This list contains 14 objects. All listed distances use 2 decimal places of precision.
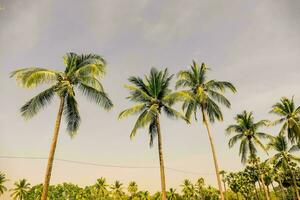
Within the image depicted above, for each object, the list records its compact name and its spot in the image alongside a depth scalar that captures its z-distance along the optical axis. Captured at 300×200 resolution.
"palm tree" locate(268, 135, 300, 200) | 47.36
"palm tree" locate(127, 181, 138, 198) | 95.75
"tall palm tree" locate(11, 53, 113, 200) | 15.74
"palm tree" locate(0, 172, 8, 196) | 88.50
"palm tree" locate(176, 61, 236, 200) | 27.42
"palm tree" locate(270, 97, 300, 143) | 32.34
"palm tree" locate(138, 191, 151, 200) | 95.00
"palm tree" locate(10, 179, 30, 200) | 97.38
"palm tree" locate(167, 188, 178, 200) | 96.25
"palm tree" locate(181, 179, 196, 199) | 97.12
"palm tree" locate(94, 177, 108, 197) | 100.06
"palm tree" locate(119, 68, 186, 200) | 22.30
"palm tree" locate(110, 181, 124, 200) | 99.25
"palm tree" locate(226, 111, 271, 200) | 36.94
